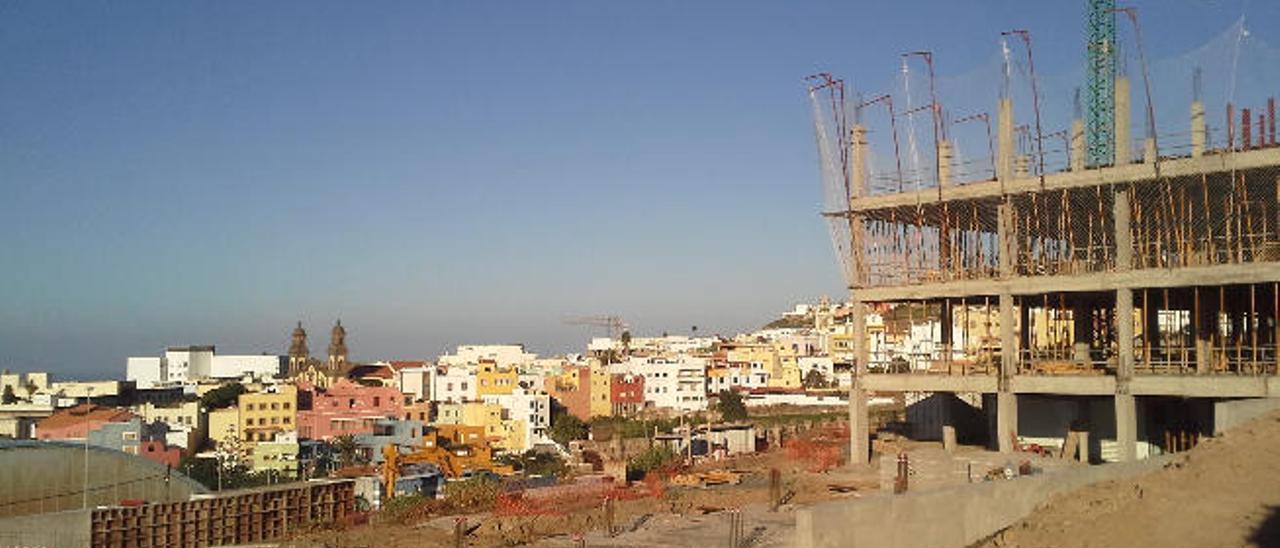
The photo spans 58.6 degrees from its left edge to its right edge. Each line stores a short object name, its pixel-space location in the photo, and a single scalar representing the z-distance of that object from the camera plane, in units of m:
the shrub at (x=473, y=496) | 30.08
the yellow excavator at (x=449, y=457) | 34.97
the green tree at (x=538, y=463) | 46.67
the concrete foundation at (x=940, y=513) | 13.29
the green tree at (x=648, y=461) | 39.72
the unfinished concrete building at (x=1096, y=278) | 27.72
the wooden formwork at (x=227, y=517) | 25.50
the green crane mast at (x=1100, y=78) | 58.19
